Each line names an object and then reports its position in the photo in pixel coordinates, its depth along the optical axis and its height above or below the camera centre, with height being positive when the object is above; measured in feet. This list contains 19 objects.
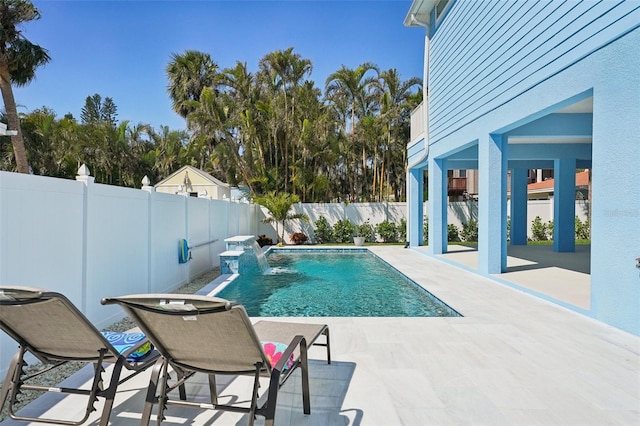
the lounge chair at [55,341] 7.86 -2.95
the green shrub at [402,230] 60.03 -2.92
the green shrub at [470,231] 58.85 -2.96
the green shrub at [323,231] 61.00 -3.23
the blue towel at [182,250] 26.76 -2.81
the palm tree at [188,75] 82.64 +28.45
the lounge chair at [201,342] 7.27 -2.63
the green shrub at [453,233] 59.06 -3.25
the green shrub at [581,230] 56.65 -2.53
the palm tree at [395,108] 70.23 +18.73
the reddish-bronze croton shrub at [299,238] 59.82 -4.27
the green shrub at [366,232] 60.54 -3.30
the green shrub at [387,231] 60.29 -3.11
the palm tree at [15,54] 46.32 +18.97
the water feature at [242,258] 31.42 -4.08
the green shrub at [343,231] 60.64 -3.21
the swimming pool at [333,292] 21.45 -5.57
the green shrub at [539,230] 58.23 -2.64
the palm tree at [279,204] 56.63 +0.83
